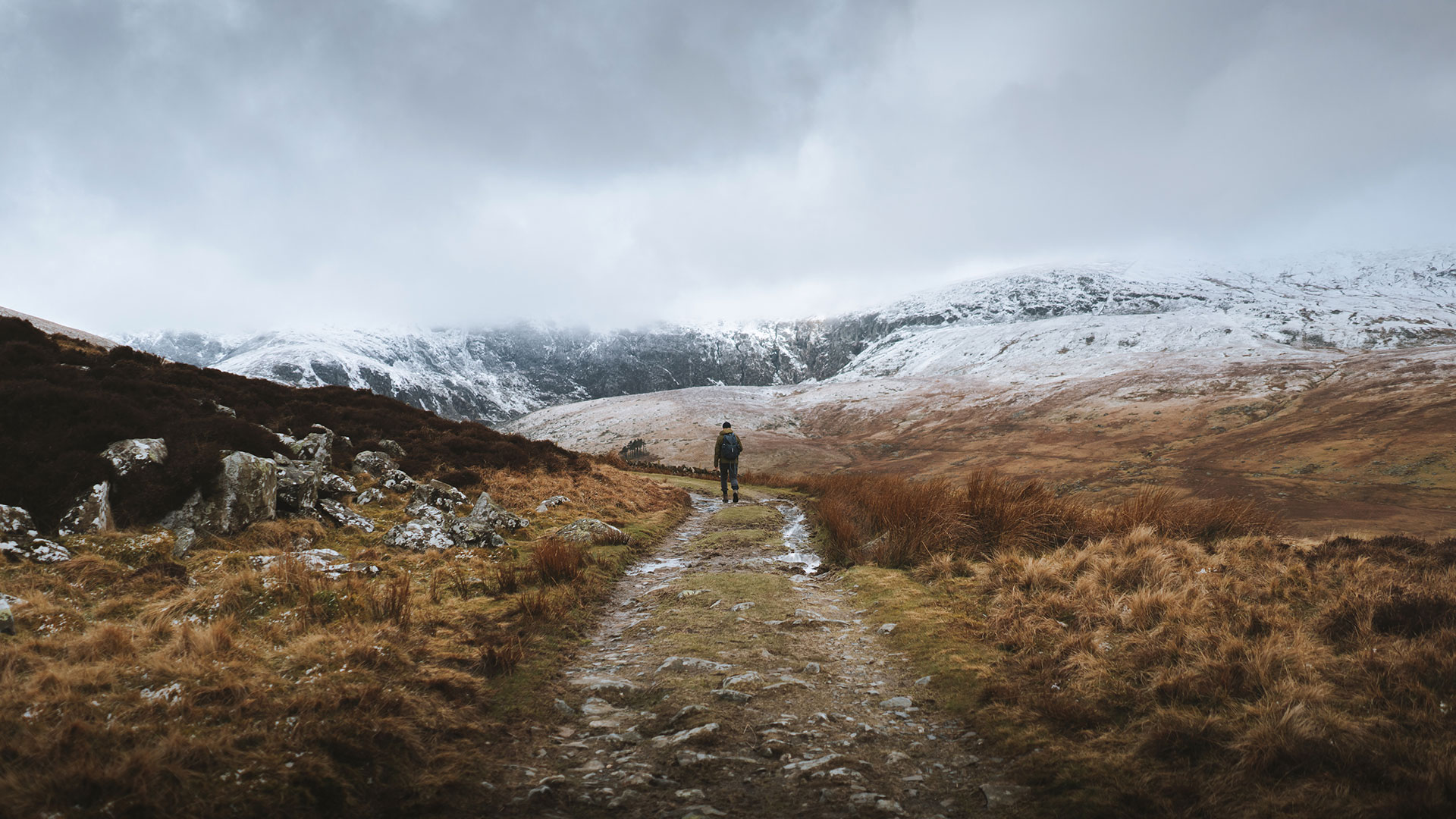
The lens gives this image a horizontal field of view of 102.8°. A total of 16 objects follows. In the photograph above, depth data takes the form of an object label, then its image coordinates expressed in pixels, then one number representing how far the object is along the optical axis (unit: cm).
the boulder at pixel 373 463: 1513
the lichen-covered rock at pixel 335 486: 1280
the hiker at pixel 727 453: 2386
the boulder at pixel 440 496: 1414
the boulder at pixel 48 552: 713
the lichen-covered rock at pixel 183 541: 820
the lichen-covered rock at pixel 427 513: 1202
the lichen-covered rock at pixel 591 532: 1343
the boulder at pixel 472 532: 1193
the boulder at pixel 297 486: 1081
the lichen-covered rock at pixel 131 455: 910
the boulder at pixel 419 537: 1100
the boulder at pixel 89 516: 796
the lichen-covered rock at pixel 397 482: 1445
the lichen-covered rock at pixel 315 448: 1330
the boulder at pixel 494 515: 1350
